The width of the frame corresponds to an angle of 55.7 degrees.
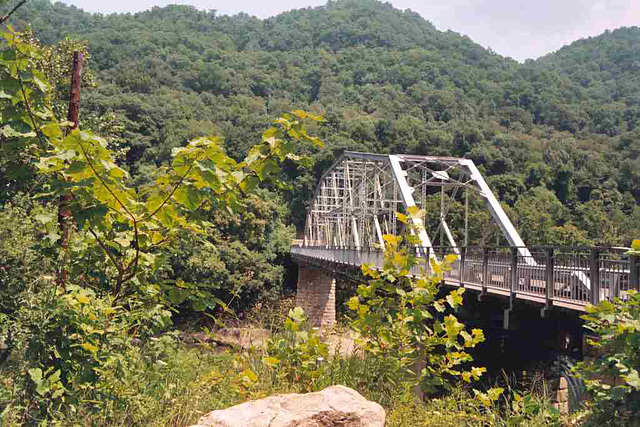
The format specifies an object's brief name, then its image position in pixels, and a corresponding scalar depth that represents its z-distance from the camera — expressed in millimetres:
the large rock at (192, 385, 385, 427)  3279
